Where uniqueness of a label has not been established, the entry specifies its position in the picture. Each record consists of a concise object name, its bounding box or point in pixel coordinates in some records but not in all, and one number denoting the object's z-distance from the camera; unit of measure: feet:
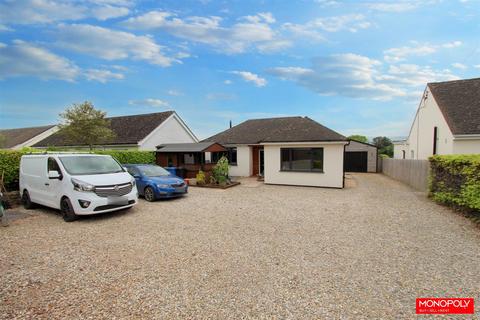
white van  20.68
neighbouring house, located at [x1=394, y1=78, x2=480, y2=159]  41.06
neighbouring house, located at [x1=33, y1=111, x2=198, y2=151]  65.43
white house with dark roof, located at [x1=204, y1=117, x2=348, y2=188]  41.34
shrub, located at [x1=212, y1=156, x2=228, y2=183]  43.92
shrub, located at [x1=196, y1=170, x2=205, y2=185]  44.86
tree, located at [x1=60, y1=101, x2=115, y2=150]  62.34
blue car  30.19
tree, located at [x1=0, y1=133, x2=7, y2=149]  95.64
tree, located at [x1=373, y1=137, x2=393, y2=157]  117.86
